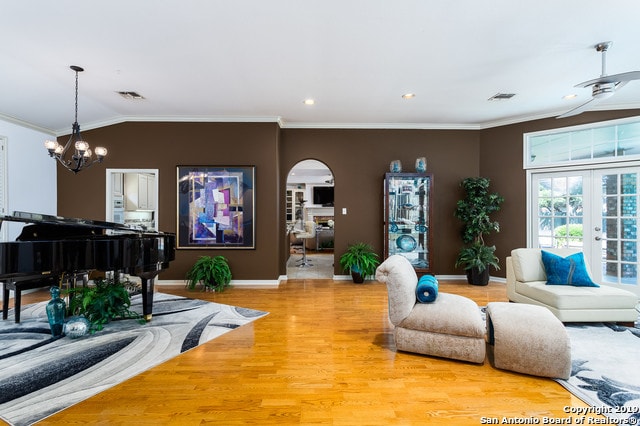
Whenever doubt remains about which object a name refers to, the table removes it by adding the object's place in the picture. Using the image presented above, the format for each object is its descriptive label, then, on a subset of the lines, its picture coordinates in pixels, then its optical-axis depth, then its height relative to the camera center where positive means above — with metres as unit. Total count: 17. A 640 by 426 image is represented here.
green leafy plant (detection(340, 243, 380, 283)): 5.08 -0.84
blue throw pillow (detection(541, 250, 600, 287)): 3.33 -0.67
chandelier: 3.43 +0.76
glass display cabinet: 5.19 -0.09
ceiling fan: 2.47 +1.15
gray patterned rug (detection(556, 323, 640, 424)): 1.84 -1.20
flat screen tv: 10.88 +0.66
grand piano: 2.41 -0.38
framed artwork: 5.00 +0.10
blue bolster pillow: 2.61 -0.70
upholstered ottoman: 2.12 -0.97
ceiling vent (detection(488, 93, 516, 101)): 4.03 +1.62
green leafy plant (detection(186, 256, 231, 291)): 4.58 -0.95
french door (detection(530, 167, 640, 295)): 4.14 -0.07
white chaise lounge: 3.08 -0.95
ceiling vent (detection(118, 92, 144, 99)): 3.95 +1.61
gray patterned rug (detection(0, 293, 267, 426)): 1.94 -1.21
